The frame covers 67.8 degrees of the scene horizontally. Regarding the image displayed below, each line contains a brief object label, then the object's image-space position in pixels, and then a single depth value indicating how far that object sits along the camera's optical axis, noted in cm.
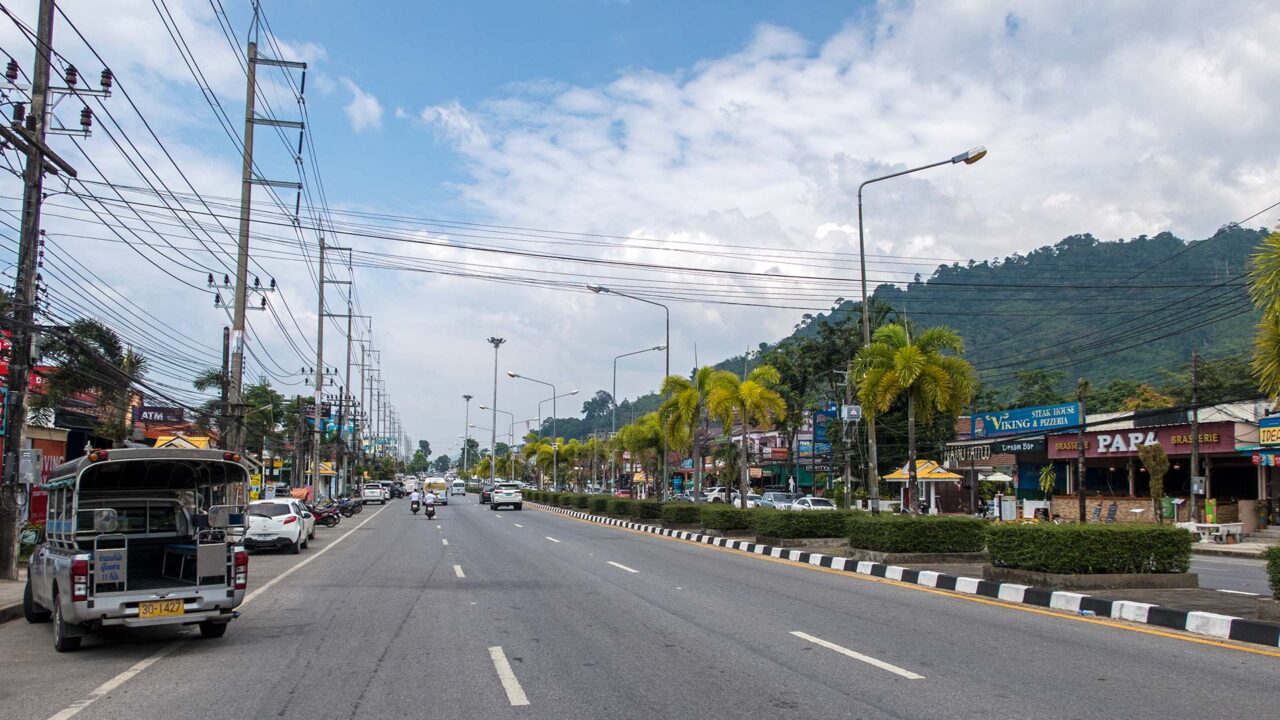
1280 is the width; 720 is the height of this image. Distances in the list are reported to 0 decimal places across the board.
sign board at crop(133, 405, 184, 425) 4255
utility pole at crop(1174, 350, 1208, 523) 3300
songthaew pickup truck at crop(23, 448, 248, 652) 938
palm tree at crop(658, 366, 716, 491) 3393
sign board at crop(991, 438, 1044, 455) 4476
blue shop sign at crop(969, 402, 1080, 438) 4134
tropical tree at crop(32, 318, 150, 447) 2539
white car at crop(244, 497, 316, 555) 2378
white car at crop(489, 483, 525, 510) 5894
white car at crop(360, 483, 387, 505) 8200
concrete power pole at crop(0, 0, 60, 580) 1542
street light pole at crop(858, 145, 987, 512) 2142
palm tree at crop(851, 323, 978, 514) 2009
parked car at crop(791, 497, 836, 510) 4234
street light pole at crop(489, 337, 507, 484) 9138
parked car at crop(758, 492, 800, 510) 4706
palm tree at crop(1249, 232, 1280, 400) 1091
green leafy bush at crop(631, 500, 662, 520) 3703
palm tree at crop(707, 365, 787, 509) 2962
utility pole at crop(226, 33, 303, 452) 2453
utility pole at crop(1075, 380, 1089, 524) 2729
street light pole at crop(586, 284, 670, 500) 3135
